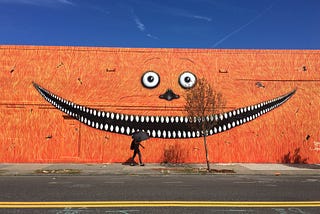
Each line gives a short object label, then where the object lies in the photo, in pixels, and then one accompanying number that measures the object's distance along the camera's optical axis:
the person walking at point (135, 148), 17.12
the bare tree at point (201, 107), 15.63
